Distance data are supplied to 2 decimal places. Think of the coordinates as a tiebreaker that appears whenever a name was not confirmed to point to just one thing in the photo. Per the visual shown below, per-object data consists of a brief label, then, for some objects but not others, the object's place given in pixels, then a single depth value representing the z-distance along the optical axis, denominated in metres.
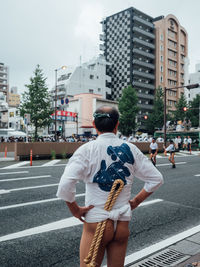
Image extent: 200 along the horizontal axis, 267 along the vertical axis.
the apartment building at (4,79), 94.50
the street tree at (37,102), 28.22
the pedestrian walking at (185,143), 29.78
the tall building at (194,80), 78.89
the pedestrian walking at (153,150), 14.53
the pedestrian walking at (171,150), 13.96
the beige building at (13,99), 110.44
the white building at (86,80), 62.06
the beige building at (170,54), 68.62
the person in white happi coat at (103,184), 1.79
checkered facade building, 64.25
